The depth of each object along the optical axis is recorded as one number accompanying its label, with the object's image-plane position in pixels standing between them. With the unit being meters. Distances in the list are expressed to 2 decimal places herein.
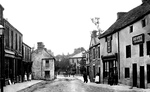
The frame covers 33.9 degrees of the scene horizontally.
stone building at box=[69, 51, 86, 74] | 84.66
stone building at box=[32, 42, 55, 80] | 52.06
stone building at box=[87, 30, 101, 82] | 33.12
